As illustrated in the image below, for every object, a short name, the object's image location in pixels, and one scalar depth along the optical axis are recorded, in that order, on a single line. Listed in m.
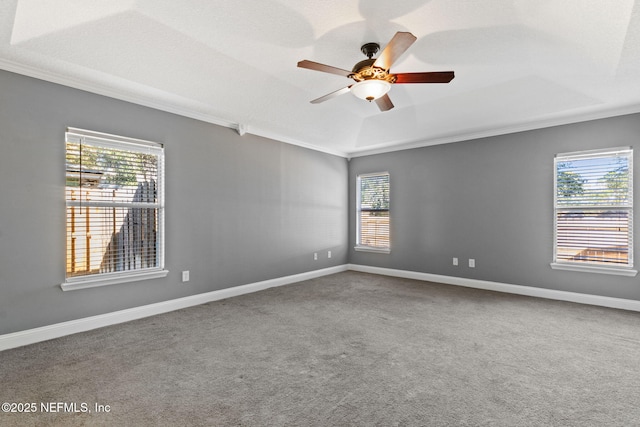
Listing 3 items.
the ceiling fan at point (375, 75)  2.44
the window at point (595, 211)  3.96
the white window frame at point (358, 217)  6.50
